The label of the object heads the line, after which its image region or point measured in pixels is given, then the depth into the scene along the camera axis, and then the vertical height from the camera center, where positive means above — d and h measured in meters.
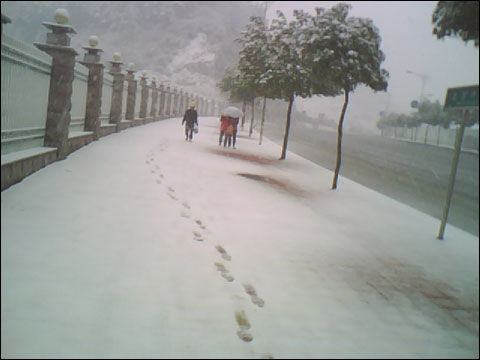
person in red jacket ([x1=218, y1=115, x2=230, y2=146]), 20.16 -0.49
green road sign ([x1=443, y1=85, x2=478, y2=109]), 7.74 +0.75
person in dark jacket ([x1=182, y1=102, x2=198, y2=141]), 18.82 -0.42
